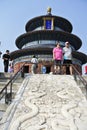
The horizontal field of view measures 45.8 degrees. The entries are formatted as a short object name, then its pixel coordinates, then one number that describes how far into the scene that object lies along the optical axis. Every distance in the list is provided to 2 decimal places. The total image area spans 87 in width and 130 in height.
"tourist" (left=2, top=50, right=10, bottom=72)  6.15
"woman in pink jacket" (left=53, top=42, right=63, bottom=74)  5.48
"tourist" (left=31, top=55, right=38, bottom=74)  6.20
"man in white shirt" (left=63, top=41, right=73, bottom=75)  5.37
